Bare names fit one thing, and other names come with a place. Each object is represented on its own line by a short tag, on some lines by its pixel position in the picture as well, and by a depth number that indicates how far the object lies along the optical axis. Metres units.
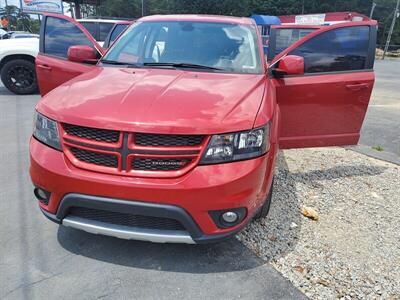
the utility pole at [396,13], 42.91
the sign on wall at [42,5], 34.34
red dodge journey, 2.26
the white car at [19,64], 8.23
